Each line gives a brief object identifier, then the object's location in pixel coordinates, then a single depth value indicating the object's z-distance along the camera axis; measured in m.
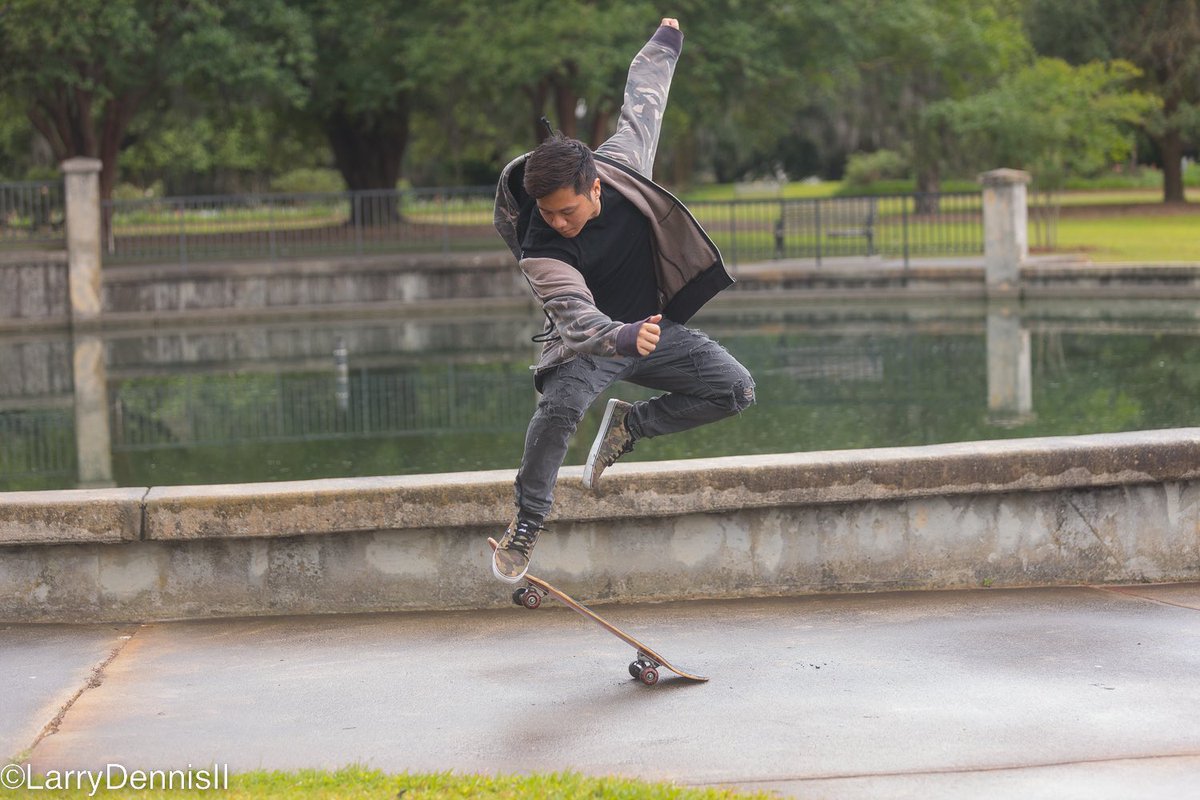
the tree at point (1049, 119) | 35.09
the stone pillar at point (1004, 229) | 25.72
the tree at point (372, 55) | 32.53
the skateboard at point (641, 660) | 5.49
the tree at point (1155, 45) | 46.16
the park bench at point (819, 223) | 30.41
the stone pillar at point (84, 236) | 25.97
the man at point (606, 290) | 5.39
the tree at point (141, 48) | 29.31
